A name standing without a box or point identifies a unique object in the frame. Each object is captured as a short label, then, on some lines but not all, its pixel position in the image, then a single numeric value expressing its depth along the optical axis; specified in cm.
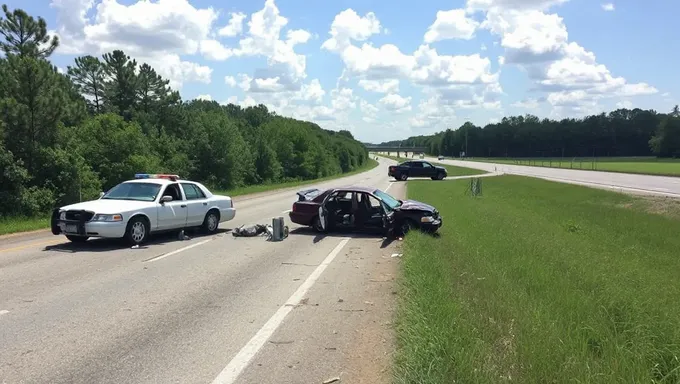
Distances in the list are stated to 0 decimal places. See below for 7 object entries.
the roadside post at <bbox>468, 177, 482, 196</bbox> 2953
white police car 1209
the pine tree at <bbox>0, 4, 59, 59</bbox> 2933
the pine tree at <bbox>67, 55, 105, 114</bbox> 5631
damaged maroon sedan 1420
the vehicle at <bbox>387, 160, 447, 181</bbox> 5259
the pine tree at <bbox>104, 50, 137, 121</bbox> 5506
